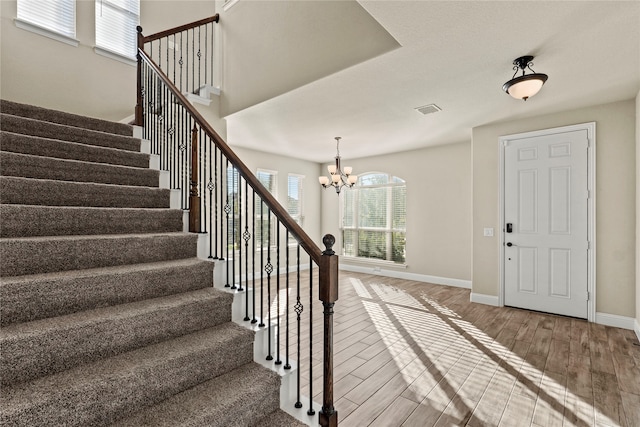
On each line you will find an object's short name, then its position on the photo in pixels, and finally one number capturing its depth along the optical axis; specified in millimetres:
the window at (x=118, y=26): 4383
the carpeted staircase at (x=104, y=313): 1361
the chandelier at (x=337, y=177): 5109
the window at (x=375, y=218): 6820
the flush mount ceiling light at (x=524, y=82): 2816
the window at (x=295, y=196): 7430
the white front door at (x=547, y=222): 4043
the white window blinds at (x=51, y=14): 3805
